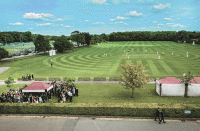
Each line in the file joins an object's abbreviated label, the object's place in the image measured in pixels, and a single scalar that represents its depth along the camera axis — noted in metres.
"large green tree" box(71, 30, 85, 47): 118.88
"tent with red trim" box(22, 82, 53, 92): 23.61
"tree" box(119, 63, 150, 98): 22.77
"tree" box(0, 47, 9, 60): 57.60
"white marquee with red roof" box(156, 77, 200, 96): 23.48
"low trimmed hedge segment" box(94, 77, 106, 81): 33.69
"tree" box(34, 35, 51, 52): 79.12
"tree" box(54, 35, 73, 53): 84.88
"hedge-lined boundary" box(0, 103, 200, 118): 17.41
